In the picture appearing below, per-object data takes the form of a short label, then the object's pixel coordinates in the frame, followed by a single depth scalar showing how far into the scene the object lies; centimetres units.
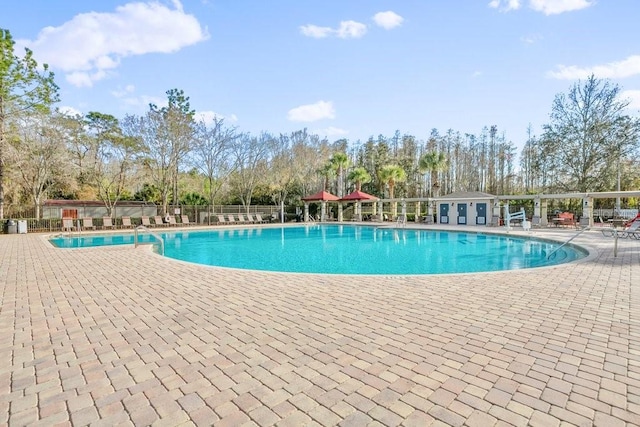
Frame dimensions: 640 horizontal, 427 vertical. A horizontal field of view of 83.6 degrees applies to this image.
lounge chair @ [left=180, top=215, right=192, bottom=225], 2180
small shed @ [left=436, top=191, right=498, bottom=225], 2106
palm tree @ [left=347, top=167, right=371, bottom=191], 2997
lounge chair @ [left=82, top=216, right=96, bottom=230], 1822
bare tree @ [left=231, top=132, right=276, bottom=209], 2603
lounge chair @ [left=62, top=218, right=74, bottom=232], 1730
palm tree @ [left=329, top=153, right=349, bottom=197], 2947
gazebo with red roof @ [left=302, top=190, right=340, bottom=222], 2411
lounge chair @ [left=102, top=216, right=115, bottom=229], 1893
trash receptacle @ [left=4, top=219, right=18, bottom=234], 1652
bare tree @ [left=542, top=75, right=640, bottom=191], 2406
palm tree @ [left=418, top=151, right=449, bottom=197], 2711
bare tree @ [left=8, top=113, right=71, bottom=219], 1758
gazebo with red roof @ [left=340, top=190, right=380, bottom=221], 2350
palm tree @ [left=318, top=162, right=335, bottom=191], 3028
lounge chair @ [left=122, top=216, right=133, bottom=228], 1995
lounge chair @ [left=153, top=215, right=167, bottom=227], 2078
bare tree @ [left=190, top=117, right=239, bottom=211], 2366
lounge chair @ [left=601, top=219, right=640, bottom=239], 1257
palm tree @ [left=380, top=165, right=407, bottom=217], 2866
